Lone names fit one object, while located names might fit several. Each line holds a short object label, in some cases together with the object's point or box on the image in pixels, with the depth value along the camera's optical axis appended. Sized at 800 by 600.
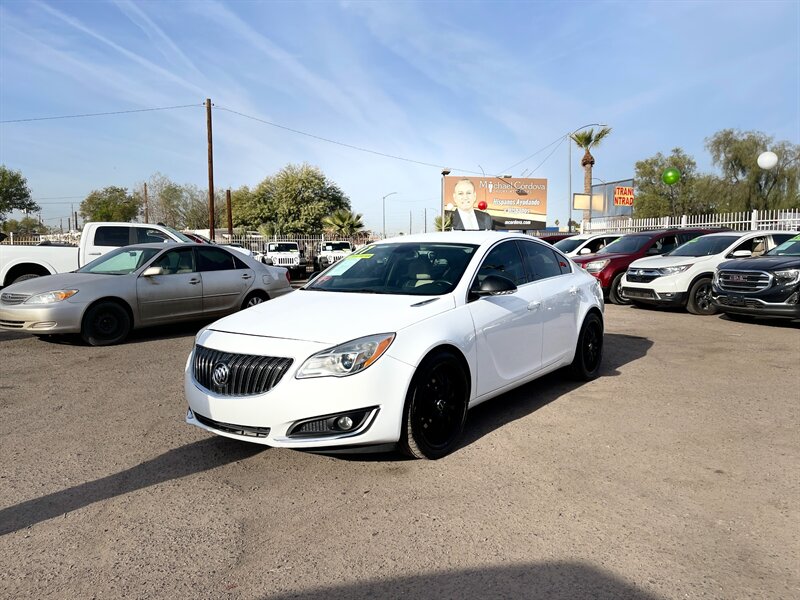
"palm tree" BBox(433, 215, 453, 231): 53.19
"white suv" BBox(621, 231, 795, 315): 11.61
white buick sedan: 3.60
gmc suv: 9.33
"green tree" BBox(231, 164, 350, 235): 48.81
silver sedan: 7.78
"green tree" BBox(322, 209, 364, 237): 47.31
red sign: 35.59
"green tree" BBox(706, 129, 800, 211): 43.06
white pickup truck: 11.55
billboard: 53.69
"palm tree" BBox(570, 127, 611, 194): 38.72
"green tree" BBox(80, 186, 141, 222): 63.28
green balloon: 25.67
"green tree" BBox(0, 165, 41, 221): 52.31
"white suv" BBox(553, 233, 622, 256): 16.56
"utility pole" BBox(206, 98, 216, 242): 29.08
